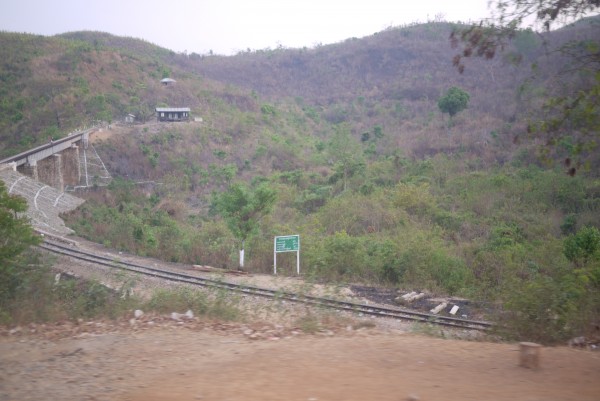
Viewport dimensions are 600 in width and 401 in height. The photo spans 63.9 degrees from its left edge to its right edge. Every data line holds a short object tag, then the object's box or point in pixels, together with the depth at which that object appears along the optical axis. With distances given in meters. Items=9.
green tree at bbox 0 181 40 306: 7.42
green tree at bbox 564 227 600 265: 15.03
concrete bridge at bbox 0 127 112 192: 33.38
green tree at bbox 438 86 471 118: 48.69
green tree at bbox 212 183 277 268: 20.14
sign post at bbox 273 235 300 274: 18.52
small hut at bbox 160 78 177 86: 60.38
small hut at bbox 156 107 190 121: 52.06
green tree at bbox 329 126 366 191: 37.34
